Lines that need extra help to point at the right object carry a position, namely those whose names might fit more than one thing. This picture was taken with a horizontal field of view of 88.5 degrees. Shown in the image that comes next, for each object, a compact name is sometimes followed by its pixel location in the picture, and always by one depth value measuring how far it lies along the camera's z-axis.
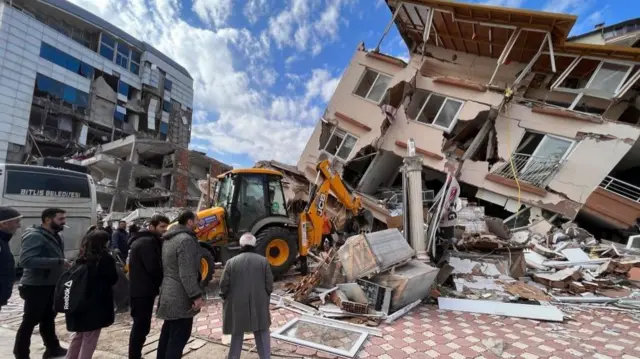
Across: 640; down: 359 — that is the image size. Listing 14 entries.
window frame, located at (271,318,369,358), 3.88
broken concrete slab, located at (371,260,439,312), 5.29
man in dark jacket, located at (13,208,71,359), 3.33
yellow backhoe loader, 6.69
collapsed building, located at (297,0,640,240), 10.91
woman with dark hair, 2.97
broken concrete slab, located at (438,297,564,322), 5.29
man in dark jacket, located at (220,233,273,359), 3.24
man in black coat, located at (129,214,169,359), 3.28
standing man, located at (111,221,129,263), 8.63
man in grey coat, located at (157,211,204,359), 3.01
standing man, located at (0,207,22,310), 3.10
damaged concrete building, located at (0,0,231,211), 22.36
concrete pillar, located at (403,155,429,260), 6.89
